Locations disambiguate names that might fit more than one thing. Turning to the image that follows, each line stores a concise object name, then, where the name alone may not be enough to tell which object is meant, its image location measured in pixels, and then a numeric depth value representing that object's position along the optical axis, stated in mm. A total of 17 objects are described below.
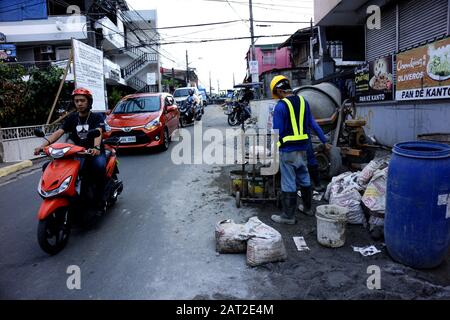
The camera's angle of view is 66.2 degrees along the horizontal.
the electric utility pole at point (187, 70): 52875
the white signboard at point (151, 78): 27811
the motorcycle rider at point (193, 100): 18688
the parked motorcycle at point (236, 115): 17344
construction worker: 4477
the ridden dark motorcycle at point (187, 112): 17625
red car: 9461
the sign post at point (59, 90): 11195
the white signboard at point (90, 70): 11609
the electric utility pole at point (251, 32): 23591
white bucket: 3855
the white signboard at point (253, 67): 21750
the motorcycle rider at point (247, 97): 18953
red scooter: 3760
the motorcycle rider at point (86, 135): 4457
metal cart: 5285
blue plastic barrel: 3107
